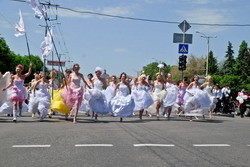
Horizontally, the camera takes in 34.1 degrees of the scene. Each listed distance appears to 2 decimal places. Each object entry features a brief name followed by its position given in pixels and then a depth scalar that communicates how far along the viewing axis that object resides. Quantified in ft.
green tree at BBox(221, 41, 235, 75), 322.75
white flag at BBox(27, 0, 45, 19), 52.90
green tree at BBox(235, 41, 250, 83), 280.92
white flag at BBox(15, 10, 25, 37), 54.54
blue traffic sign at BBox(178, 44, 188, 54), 82.12
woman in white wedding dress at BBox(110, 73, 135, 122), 50.52
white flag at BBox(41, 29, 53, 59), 64.69
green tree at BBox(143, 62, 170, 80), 588.09
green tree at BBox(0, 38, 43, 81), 269.03
